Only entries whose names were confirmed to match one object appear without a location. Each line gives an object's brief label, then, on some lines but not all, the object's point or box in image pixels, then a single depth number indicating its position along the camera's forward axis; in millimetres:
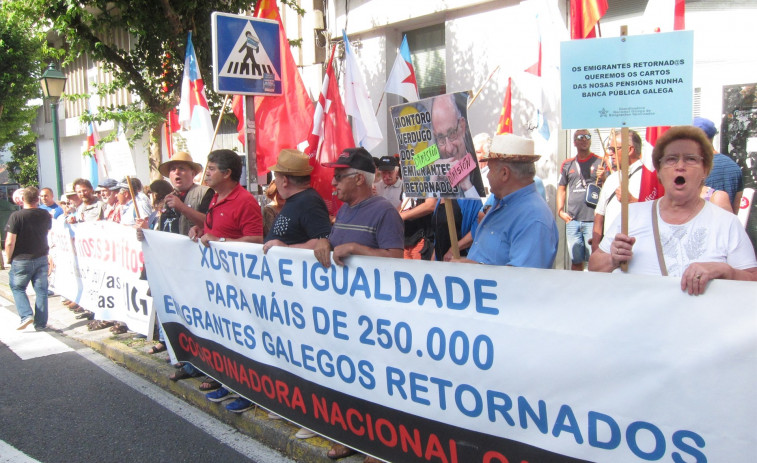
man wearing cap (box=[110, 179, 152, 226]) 7801
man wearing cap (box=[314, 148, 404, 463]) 3602
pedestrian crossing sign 4953
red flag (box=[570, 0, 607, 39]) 4652
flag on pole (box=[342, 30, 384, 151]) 6305
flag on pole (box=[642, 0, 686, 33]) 4137
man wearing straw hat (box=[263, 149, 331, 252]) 4148
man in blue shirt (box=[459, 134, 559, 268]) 2930
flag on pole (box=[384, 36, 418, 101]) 6844
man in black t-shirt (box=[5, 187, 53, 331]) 7754
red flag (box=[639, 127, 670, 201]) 4332
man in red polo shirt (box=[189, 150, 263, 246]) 4634
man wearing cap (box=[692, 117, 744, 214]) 4344
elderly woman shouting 2479
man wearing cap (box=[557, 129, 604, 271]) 6359
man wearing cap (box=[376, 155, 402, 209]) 6305
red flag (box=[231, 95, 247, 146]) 6719
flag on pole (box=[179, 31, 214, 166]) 6535
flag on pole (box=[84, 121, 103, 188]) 8211
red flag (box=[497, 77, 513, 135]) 6586
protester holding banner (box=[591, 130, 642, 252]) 4402
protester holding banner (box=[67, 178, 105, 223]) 8977
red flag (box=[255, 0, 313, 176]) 6223
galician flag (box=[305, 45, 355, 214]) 6109
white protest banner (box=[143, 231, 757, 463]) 2137
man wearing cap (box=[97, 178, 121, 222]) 8461
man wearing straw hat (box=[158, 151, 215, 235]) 5398
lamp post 11750
